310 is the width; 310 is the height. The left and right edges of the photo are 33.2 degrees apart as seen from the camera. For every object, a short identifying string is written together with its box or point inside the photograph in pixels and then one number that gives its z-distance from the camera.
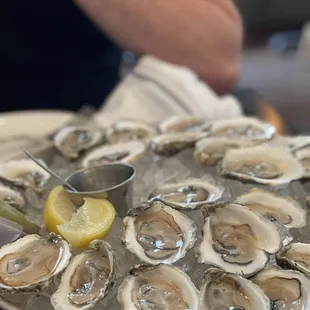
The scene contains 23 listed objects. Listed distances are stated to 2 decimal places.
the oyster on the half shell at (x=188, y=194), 0.58
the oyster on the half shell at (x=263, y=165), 0.65
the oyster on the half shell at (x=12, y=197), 0.62
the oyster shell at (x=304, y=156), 0.69
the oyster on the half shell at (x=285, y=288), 0.46
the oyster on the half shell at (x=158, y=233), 0.52
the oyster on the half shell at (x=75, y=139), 0.78
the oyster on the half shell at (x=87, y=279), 0.47
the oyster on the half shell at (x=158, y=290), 0.46
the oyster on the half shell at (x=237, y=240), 0.50
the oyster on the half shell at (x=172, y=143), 0.75
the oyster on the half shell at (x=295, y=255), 0.49
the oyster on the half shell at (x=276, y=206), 0.57
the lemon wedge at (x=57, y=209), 0.57
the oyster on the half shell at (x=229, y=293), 0.46
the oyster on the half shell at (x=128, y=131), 0.84
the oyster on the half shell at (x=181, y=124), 0.85
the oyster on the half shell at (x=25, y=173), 0.68
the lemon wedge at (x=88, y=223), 0.54
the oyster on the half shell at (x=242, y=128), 0.79
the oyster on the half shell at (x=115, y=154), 0.74
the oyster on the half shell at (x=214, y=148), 0.71
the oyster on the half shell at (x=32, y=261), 0.49
